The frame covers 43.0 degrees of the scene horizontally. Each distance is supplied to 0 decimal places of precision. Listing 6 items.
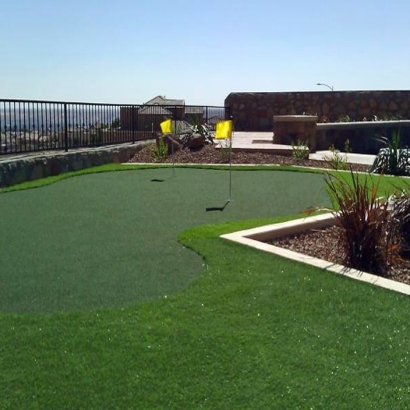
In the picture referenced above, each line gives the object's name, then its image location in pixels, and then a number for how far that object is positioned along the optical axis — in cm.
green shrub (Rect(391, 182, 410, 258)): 511
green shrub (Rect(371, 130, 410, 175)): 1077
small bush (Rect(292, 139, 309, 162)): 1253
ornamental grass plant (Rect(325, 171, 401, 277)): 464
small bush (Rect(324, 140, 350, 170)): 1088
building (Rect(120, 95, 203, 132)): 1428
